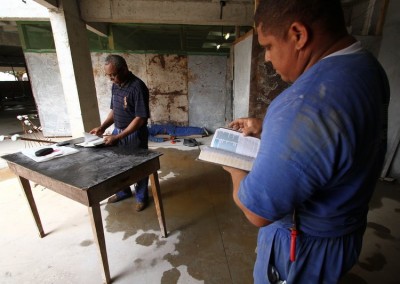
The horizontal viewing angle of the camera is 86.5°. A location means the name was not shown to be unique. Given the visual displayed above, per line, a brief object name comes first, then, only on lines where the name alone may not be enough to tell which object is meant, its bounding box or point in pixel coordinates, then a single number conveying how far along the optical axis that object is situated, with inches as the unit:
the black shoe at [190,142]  192.2
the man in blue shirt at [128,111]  89.0
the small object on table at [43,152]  71.1
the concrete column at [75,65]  124.9
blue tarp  215.6
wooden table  56.8
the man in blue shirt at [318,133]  20.2
